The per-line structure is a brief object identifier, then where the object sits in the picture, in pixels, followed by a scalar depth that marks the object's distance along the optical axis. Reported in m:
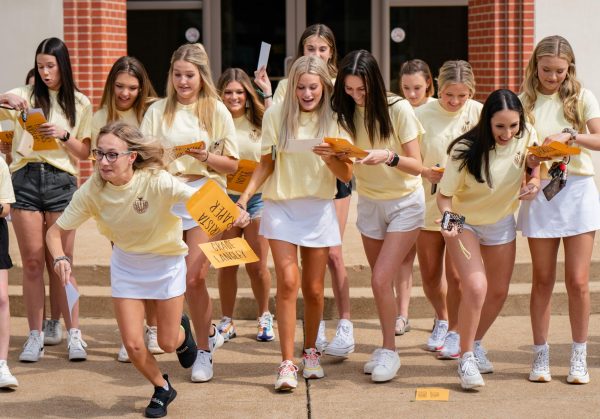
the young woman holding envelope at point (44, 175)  8.02
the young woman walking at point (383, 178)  7.16
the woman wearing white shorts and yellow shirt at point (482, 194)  7.04
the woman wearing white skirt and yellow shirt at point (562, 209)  7.23
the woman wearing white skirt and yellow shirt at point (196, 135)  7.52
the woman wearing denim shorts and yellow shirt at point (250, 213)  8.42
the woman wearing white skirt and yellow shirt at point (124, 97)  7.88
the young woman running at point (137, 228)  6.63
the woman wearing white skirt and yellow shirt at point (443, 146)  7.89
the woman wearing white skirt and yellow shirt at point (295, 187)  7.18
